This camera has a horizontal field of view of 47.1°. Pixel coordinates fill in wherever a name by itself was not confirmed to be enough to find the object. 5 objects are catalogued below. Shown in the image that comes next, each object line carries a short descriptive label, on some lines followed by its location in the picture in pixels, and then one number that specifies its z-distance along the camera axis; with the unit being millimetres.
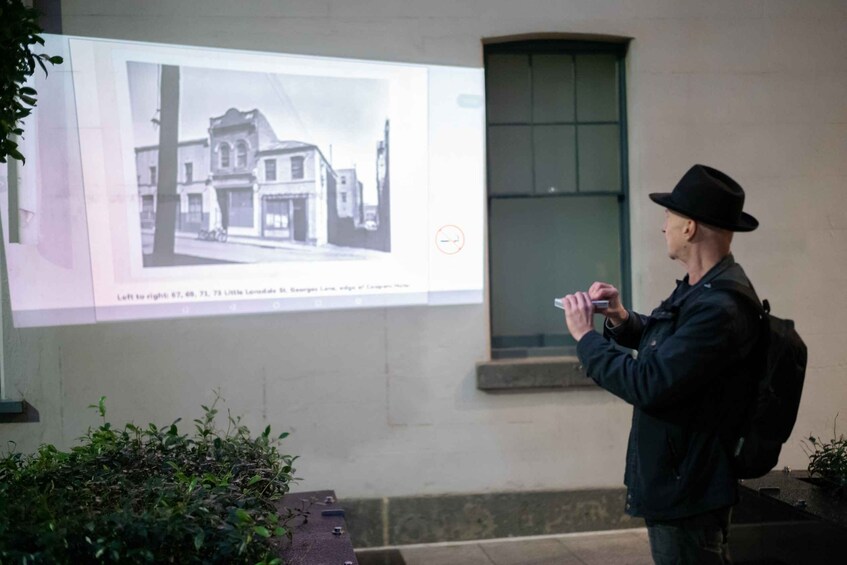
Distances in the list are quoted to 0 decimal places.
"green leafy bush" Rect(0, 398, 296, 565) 2834
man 3219
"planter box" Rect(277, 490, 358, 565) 3285
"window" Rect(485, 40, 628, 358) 6969
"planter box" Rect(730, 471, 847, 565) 3826
